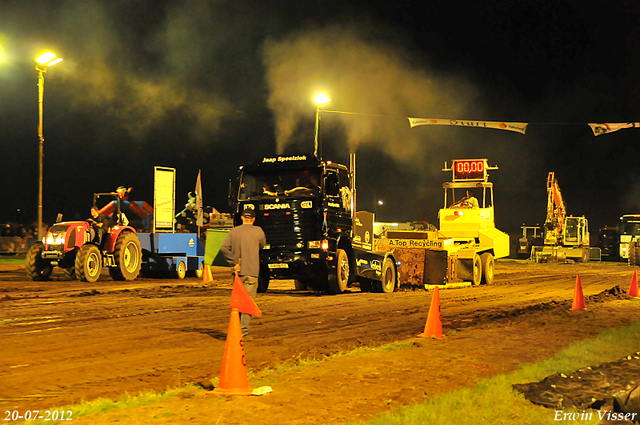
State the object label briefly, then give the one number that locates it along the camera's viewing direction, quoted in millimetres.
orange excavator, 46062
